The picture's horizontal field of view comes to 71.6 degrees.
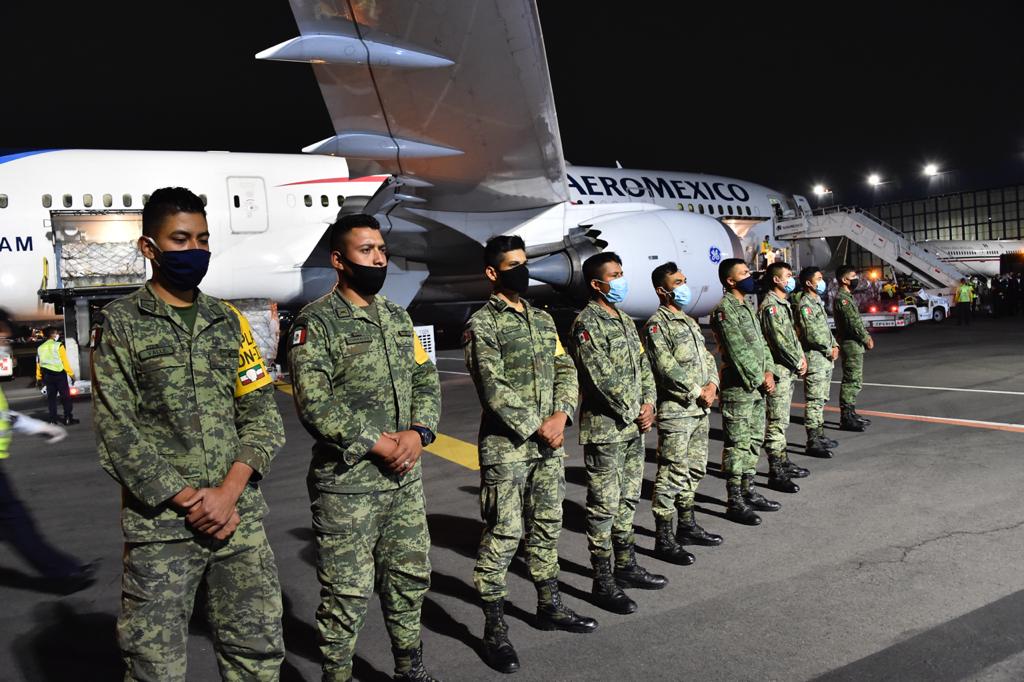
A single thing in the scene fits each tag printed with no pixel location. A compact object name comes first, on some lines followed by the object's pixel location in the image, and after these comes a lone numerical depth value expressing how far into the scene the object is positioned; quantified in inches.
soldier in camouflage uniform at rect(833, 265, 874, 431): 315.8
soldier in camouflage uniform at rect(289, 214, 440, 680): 113.0
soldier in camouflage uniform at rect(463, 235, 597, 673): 138.9
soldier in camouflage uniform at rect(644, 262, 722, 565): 182.2
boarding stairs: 970.7
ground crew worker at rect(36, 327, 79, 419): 380.5
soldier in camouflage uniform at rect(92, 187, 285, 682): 92.0
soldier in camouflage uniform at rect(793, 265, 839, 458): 273.6
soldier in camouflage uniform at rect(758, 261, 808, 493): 237.6
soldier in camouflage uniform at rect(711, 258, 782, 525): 211.3
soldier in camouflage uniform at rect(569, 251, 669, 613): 156.8
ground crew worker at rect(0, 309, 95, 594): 162.2
